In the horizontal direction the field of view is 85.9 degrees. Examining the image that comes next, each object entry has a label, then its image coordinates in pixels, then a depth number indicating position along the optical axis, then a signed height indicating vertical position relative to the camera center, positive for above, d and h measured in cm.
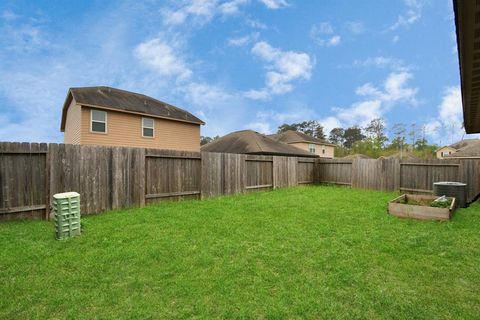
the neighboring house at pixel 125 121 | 1325 +238
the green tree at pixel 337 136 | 6493 +579
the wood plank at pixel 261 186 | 1122 -121
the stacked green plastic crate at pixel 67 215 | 458 -95
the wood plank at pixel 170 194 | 780 -107
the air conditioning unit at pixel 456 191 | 841 -115
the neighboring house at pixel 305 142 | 3203 +219
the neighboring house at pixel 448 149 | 4425 +146
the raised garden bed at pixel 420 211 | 620 -135
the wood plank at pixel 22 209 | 544 -99
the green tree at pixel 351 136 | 6231 +561
